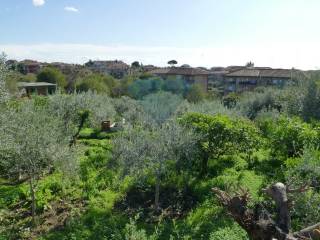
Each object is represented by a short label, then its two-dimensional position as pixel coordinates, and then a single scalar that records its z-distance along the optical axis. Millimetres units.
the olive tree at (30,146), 7985
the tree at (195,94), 30392
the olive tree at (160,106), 16549
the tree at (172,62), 69581
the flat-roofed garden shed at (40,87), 35418
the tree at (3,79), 8568
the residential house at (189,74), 49700
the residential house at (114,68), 70663
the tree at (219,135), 10449
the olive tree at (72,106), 14498
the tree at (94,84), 35987
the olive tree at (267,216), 2679
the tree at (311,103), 14970
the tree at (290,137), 10030
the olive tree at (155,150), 8597
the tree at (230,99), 26831
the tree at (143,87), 34301
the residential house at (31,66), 67845
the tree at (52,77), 44202
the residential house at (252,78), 44185
